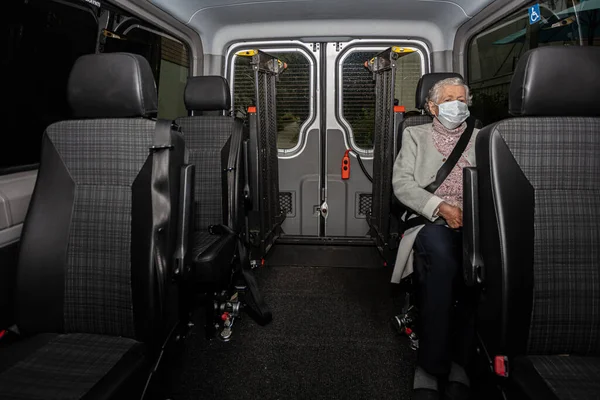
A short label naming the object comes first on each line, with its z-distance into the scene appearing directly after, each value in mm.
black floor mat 1961
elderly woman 1735
